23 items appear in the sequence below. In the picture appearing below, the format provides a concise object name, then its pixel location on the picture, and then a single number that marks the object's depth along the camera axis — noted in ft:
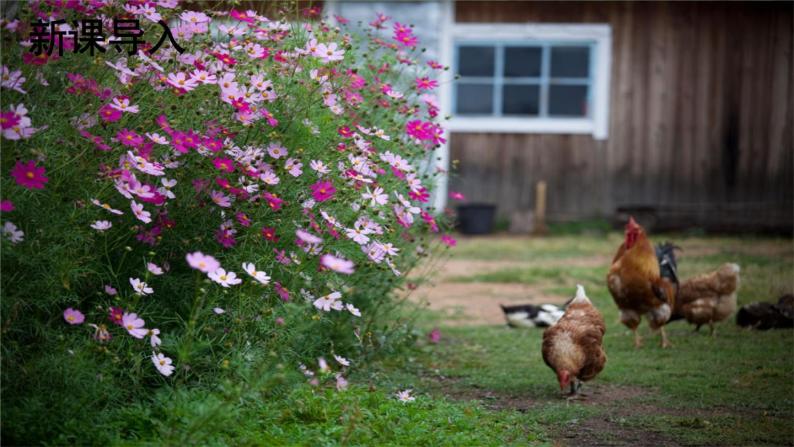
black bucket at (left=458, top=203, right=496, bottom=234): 87.20
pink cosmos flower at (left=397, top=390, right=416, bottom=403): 26.48
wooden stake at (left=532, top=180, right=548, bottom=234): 88.17
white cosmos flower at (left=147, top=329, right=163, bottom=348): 21.70
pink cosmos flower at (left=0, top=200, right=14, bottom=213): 19.33
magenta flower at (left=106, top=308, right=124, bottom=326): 21.13
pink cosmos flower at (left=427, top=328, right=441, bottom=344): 38.35
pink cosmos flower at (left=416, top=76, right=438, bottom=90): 29.94
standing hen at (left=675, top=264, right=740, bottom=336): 42.42
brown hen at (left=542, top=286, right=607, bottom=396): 31.23
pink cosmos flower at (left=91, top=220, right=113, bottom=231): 21.35
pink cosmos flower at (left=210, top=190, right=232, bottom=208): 23.73
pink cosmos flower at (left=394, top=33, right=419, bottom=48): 30.14
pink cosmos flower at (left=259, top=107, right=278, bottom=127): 24.11
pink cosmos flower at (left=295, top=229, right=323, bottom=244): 18.88
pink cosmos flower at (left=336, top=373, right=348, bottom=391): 25.32
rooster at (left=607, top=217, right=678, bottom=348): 40.01
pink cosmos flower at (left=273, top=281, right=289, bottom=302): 23.73
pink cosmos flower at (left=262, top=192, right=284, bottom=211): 23.56
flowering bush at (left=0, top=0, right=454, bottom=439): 21.38
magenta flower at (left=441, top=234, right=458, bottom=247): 32.09
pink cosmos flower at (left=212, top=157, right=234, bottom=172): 23.09
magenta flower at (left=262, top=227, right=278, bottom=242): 24.32
